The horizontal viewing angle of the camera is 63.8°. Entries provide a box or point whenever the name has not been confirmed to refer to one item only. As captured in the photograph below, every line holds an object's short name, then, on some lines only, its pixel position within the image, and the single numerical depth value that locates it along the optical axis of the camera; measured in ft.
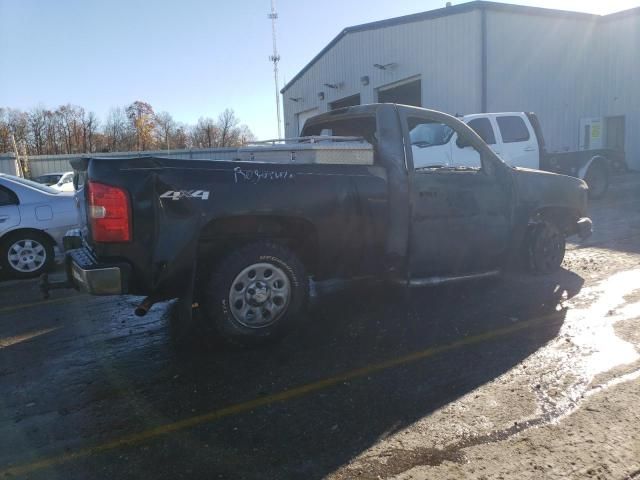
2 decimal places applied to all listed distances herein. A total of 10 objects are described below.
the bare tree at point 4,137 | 205.87
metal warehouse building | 60.44
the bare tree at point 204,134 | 270.67
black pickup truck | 12.53
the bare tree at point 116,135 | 250.57
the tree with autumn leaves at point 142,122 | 257.75
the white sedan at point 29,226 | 25.07
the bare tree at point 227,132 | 276.62
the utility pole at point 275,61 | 143.95
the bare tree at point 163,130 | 268.11
